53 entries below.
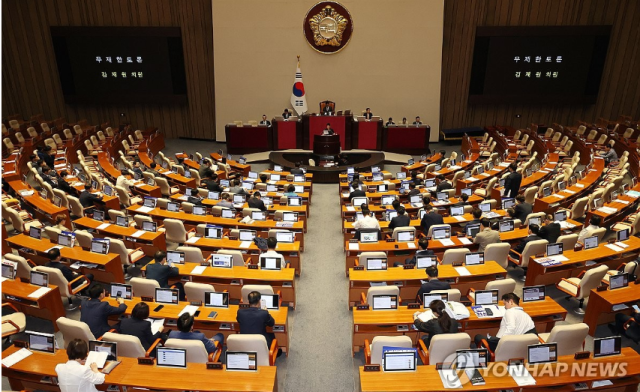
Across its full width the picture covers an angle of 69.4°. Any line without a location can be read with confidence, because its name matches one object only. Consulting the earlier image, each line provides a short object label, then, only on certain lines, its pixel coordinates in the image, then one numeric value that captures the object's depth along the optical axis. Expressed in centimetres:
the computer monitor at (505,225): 983
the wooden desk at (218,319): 668
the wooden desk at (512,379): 521
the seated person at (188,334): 579
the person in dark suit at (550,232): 918
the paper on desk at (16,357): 558
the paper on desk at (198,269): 795
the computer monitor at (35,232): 929
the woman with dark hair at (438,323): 596
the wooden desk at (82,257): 848
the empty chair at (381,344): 570
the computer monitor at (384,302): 682
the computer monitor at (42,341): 574
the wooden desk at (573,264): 829
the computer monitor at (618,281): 724
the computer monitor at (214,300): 699
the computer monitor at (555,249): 847
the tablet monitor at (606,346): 559
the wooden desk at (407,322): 661
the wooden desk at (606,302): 701
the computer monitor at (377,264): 803
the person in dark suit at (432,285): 698
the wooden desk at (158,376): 525
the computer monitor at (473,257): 809
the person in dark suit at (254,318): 624
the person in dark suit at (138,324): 607
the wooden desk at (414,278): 776
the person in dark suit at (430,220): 988
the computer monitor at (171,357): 552
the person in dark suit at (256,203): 1147
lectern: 1811
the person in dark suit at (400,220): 995
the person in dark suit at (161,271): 765
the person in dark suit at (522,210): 1054
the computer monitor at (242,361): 542
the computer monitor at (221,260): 816
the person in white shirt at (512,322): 603
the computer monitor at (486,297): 691
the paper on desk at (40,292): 721
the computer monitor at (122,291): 709
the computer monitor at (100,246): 872
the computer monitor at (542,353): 547
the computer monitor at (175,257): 834
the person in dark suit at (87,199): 1148
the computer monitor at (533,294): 704
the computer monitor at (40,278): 754
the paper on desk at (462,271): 777
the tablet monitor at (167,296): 701
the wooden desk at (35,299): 727
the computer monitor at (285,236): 949
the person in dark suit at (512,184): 1204
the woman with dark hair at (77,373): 497
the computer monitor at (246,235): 958
